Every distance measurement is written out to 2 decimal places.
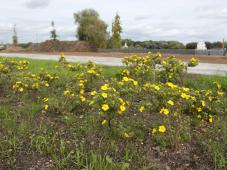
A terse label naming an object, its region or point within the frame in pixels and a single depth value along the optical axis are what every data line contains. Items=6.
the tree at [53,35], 24.79
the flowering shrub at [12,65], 3.99
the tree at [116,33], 22.27
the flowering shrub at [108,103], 2.21
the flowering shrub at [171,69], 3.84
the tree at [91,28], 23.80
